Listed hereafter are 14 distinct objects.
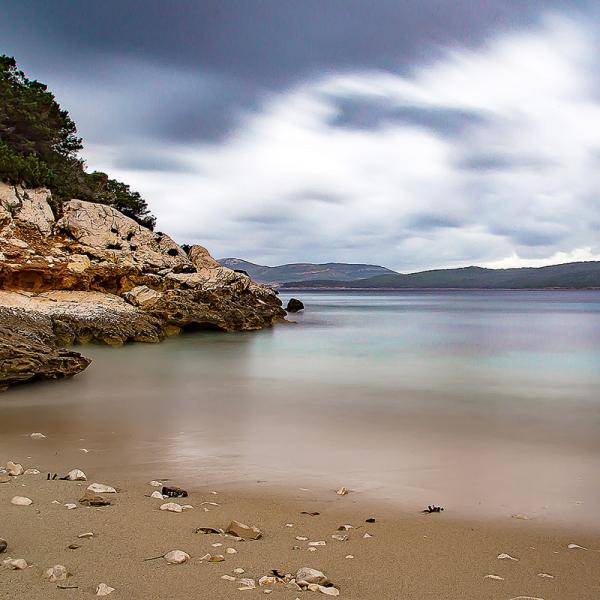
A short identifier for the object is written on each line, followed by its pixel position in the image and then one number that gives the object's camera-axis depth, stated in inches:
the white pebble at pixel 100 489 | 192.1
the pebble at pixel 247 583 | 122.2
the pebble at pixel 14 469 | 209.5
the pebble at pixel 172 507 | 178.7
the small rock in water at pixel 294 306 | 1790.1
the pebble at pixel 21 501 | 172.1
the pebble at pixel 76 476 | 208.9
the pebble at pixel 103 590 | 116.4
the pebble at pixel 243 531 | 156.7
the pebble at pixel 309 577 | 126.3
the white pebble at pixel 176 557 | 135.2
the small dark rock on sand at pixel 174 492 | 197.6
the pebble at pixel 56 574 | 121.4
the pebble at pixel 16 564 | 125.6
